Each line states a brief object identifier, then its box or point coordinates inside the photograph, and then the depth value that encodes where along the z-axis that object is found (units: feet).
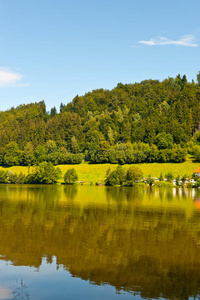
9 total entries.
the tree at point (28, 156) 563.07
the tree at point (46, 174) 417.08
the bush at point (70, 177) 410.62
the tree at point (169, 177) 386.93
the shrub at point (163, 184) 363.52
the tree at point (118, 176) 387.75
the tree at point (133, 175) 379.74
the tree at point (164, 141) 514.68
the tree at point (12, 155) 574.15
